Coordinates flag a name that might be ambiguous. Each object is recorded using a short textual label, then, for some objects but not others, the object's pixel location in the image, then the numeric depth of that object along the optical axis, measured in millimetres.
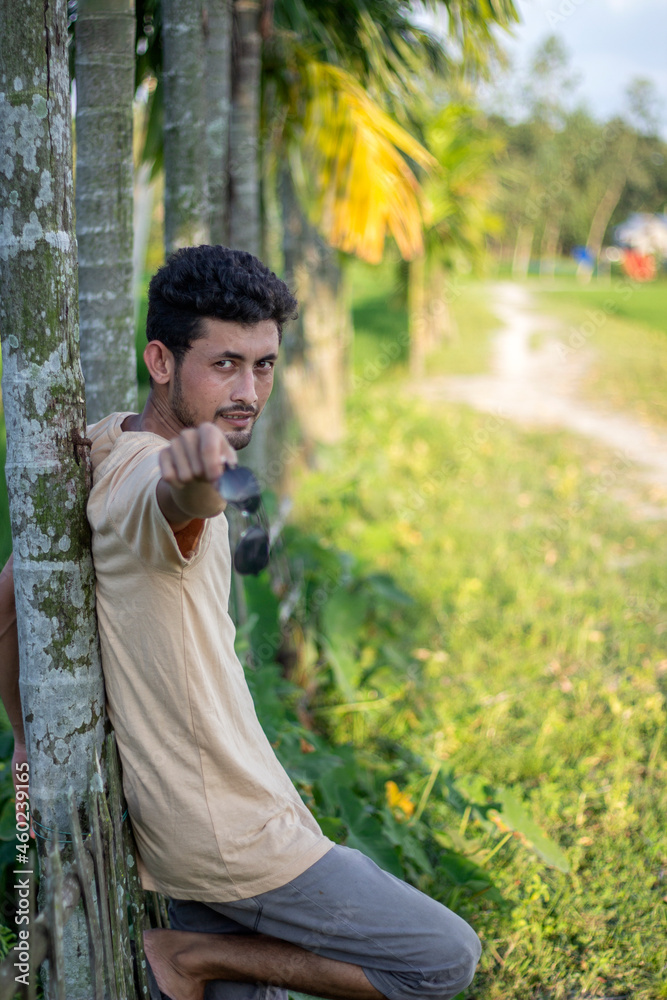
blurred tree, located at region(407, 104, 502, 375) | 15102
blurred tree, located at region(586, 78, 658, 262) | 49062
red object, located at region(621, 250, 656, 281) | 36344
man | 1733
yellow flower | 3312
